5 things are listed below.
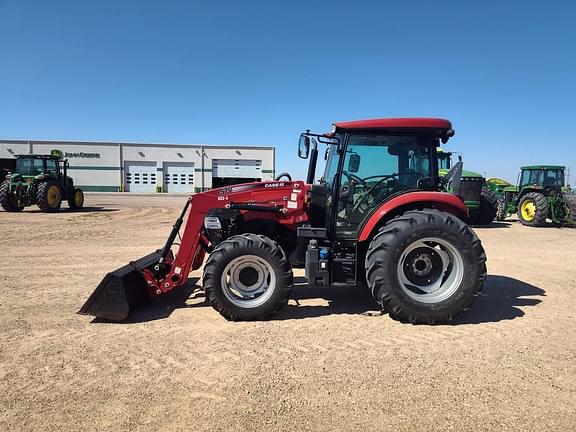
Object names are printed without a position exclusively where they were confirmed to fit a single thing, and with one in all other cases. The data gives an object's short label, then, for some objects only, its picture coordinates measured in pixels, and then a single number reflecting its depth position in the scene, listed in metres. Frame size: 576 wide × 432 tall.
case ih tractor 4.15
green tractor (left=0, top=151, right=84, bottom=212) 16.22
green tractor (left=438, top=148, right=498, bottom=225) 13.13
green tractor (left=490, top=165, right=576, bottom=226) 14.14
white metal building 43.22
